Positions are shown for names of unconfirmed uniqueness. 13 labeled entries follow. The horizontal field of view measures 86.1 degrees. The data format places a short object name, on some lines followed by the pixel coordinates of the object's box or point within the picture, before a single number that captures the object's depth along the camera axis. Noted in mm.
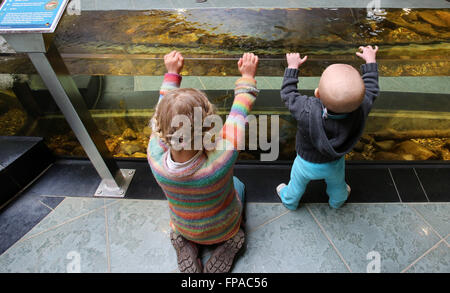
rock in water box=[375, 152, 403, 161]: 2049
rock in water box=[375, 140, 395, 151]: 2072
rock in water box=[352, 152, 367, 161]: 2078
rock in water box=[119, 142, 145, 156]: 2193
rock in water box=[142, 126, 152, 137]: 2142
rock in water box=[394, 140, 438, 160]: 2037
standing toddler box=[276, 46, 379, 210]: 974
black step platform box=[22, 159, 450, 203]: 1810
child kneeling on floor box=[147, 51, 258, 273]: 817
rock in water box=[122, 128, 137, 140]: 2150
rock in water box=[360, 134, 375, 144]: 2050
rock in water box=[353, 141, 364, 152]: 2064
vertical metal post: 1173
